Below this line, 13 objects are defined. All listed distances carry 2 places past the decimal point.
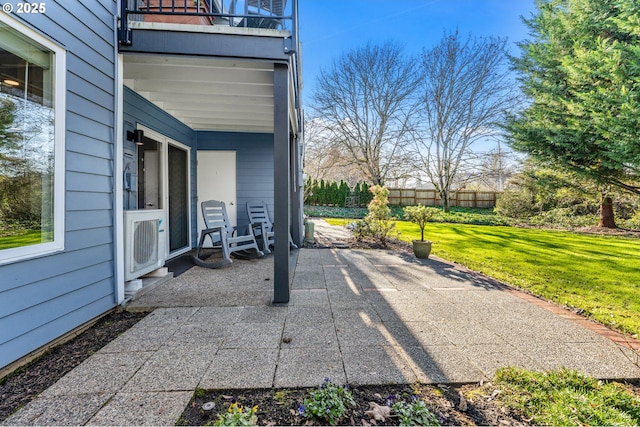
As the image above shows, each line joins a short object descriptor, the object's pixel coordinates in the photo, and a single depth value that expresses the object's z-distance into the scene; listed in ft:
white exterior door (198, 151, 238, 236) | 19.17
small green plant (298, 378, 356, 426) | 4.24
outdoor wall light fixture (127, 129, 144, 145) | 11.87
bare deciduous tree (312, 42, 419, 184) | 44.29
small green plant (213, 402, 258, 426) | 3.92
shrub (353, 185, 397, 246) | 20.97
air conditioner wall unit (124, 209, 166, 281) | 9.39
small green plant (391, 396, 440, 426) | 4.10
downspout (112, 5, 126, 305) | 8.65
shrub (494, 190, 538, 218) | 39.14
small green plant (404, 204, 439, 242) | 17.06
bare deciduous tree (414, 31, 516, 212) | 40.52
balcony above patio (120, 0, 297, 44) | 8.50
